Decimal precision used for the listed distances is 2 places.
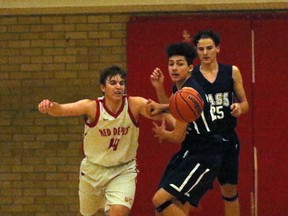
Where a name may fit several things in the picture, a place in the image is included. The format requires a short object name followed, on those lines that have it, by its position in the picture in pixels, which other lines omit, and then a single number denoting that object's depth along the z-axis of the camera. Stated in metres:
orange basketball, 11.48
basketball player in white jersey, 12.31
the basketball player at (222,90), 12.49
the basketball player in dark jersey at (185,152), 11.64
